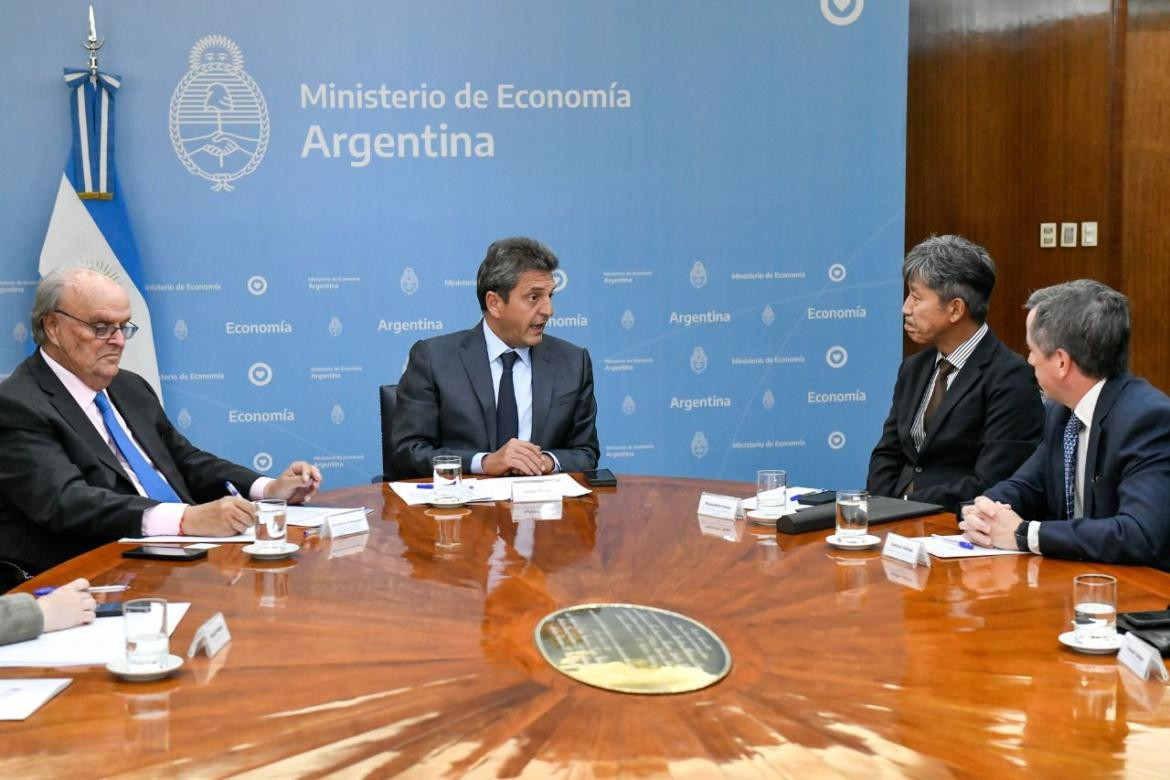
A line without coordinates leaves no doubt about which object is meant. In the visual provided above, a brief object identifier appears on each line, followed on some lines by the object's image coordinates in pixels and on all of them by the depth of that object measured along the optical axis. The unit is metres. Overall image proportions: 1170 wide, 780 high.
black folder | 2.98
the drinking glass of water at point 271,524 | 2.74
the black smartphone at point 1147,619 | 2.11
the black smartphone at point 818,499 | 3.30
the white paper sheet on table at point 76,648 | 2.02
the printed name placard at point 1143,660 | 1.92
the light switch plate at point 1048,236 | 6.86
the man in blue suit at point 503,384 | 4.26
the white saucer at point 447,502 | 3.30
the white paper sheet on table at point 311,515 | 3.07
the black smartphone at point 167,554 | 2.71
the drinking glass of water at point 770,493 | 3.20
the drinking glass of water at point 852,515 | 2.82
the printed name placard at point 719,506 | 3.19
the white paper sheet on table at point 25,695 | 1.79
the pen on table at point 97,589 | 2.40
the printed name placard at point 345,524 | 2.96
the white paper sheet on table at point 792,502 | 3.26
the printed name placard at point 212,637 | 2.01
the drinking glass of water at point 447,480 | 3.32
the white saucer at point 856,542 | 2.80
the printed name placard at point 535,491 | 3.45
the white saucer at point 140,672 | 1.91
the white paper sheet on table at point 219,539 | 2.90
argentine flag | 5.25
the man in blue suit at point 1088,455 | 2.71
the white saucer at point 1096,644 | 2.04
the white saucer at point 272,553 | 2.72
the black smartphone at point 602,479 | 3.68
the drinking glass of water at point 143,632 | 1.93
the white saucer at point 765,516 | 3.13
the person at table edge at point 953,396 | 3.83
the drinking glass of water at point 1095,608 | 2.08
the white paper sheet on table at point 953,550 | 2.74
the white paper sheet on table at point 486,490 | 3.44
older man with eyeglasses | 3.02
